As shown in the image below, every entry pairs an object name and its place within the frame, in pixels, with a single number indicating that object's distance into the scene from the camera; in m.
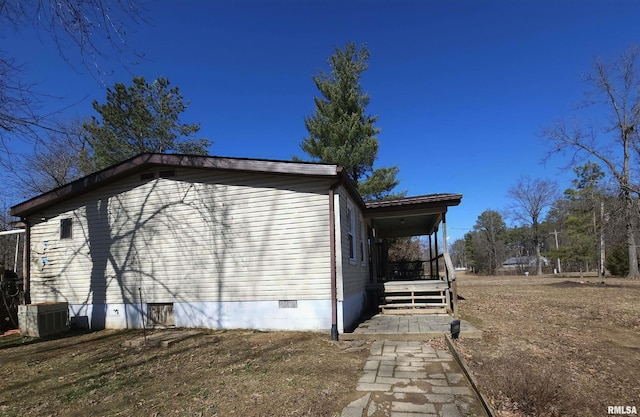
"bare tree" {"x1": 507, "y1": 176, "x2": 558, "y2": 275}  42.19
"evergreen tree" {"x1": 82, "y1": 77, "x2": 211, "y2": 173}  21.34
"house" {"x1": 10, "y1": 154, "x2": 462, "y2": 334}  7.74
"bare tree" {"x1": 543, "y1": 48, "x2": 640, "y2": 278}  18.22
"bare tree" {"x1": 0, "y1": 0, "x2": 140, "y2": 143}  5.67
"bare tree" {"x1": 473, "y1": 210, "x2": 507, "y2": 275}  55.44
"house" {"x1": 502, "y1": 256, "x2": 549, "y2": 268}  50.05
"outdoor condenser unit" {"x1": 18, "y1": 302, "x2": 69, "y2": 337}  8.27
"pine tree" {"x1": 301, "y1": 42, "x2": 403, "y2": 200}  22.88
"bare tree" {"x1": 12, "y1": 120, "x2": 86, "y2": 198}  22.38
